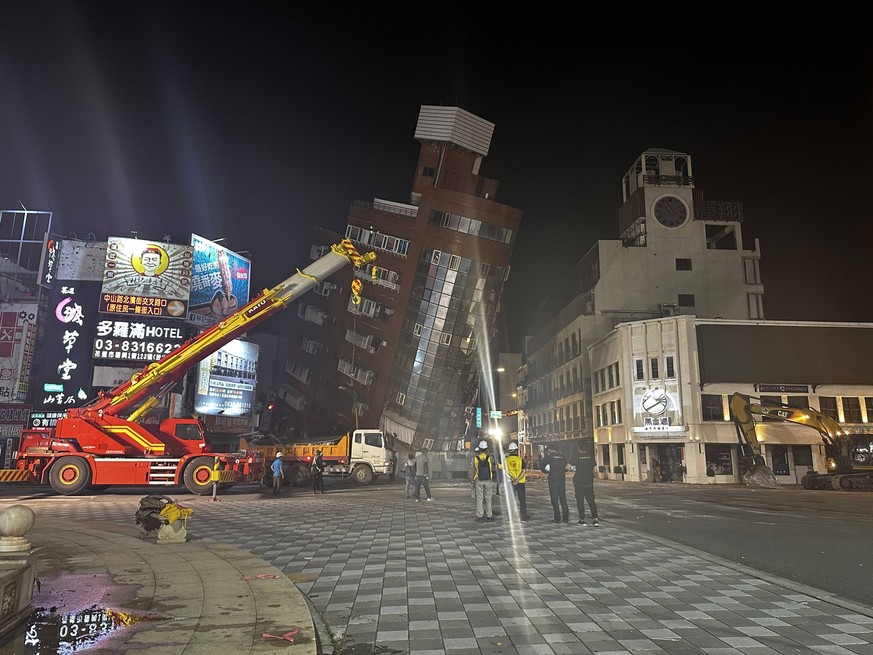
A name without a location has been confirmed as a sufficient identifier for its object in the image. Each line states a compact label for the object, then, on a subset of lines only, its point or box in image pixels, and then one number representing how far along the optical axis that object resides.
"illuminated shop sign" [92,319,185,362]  47.47
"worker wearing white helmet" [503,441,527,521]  14.98
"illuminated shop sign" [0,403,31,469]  44.75
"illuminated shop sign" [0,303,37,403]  45.88
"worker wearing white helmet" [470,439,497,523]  14.52
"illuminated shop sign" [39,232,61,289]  49.15
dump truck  30.74
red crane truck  23.00
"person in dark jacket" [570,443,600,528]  13.82
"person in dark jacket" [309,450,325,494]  24.73
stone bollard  4.85
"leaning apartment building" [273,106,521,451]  50.38
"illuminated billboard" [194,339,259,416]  51.31
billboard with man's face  48.38
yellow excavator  31.08
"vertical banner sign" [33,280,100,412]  46.47
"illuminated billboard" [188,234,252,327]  52.46
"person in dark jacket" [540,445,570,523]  14.18
